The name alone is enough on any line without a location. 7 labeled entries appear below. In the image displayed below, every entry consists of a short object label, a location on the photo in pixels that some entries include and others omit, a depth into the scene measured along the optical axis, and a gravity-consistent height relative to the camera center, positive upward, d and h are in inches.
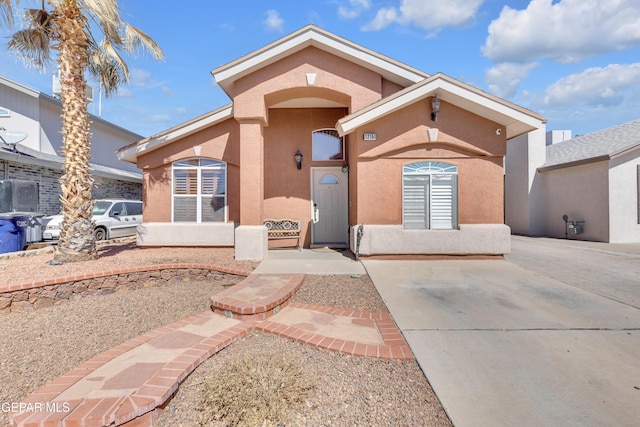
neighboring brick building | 465.6 +137.1
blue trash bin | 322.7 -17.1
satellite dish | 462.9 +121.6
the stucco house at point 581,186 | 441.1 +48.3
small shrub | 88.5 -57.1
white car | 433.1 -6.4
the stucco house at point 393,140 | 304.0 +76.8
